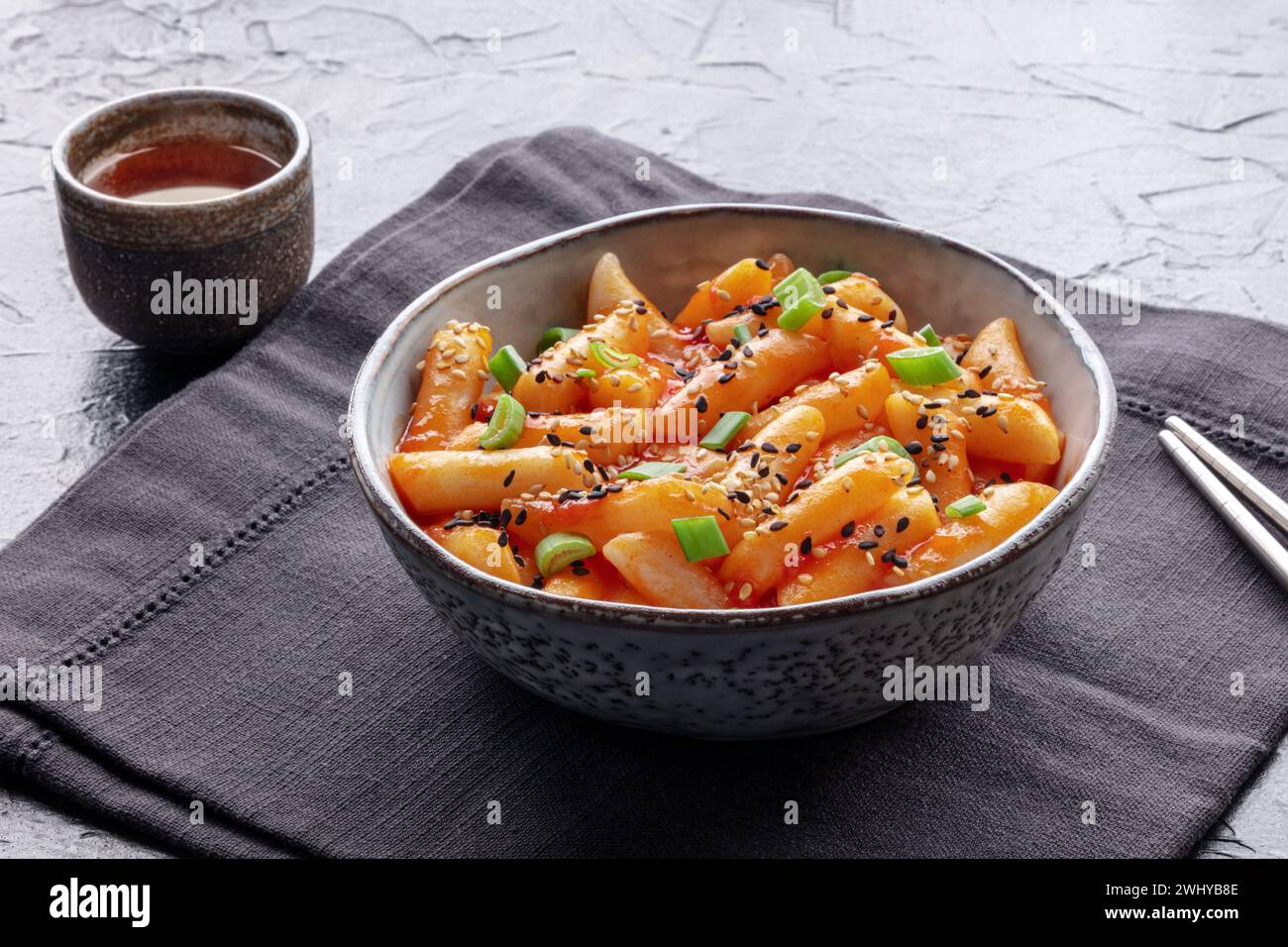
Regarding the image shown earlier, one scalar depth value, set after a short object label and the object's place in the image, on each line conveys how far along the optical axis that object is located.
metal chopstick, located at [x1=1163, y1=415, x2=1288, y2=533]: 0.54
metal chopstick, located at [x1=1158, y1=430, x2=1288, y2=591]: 0.53
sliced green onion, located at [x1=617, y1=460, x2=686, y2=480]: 0.48
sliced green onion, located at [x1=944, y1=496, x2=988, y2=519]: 0.47
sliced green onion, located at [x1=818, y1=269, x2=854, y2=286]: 0.55
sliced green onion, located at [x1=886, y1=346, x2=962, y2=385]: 0.50
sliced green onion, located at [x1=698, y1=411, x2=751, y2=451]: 0.50
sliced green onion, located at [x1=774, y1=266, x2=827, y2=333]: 0.51
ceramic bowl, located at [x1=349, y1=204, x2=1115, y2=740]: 0.44
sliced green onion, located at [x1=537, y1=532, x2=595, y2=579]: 0.47
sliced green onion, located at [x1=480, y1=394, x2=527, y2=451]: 0.49
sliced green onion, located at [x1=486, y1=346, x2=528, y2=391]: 0.53
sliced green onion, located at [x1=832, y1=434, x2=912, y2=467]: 0.48
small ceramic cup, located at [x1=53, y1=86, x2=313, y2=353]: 0.59
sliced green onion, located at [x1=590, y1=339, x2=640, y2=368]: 0.51
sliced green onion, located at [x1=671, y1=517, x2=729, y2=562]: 0.46
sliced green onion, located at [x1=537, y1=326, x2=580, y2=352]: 0.55
